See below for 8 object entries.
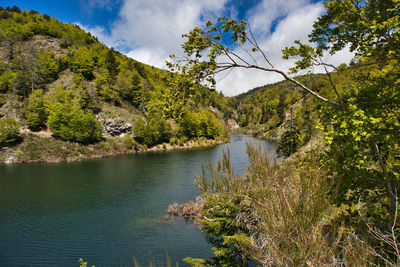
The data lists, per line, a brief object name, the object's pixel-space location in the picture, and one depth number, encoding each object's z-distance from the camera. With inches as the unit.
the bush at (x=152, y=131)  2346.9
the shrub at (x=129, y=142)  2201.0
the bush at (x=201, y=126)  2755.9
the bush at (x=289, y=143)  1158.0
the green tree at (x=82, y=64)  2822.3
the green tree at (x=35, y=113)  1956.2
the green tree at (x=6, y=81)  2253.9
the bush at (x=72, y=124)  1977.1
